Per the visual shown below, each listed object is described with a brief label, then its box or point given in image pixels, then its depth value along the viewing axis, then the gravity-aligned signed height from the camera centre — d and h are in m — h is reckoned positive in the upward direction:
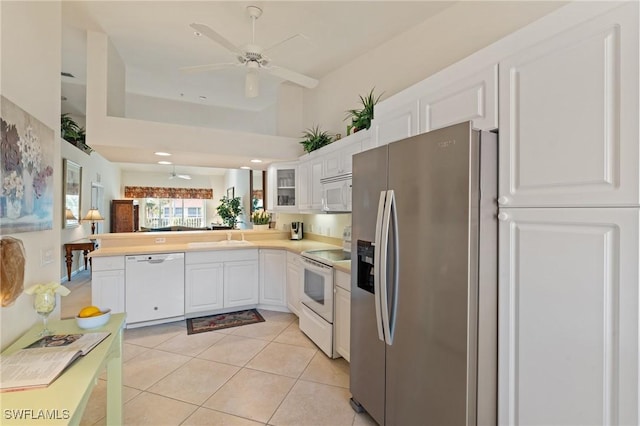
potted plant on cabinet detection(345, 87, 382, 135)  2.69 +0.87
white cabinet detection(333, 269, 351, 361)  2.43 -0.86
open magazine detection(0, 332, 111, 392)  1.04 -0.60
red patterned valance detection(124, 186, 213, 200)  10.02 +0.67
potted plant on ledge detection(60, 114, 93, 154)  4.80 +1.31
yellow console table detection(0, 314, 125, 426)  0.90 -0.62
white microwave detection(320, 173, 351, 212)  2.86 +0.20
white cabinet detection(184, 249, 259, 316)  3.58 -0.86
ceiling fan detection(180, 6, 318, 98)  2.33 +1.23
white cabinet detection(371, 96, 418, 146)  1.88 +0.63
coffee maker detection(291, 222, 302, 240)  4.46 -0.29
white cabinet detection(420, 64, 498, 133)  1.36 +0.58
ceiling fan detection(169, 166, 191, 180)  9.63 +1.22
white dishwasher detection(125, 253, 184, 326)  3.29 -0.88
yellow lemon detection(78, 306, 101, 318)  1.59 -0.56
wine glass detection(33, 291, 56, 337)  1.43 -0.46
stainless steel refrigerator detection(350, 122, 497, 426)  1.29 -0.33
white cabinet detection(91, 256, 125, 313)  3.16 -0.78
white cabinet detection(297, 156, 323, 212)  3.51 +0.35
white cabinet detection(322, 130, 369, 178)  2.75 +0.60
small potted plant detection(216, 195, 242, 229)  7.05 -0.01
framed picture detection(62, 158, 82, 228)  4.96 +0.32
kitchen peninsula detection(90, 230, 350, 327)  3.24 -0.75
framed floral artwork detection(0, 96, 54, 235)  1.29 +0.19
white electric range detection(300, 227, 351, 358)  2.66 -0.81
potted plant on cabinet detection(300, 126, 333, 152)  3.64 +0.88
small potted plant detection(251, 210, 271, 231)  4.64 -0.15
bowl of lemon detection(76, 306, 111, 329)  1.55 -0.57
